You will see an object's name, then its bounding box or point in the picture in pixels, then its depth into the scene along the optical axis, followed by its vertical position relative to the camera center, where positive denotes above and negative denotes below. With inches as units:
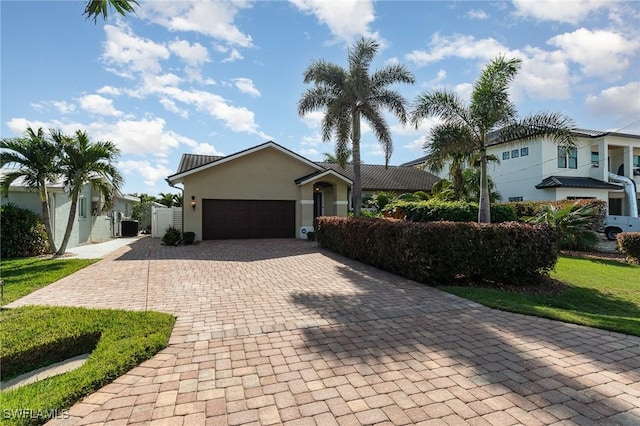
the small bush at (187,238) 674.8 -37.5
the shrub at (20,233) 497.0 -18.3
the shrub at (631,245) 505.0 -42.8
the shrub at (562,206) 748.6 +25.6
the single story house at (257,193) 726.5 +62.1
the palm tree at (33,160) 477.1 +92.0
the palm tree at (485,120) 459.2 +144.3
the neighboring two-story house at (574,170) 981.8 +157.5
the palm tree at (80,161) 516.4 +97.8
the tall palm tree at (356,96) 615.8 +239.6
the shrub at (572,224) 560.7 -10.3
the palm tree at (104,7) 175.9 +117.0
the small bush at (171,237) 661.2 -35.2
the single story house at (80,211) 541.0 +21.0
